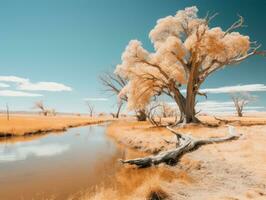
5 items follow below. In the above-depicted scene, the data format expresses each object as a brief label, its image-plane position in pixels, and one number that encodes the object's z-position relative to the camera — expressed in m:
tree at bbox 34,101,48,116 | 81.25
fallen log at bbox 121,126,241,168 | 8.68
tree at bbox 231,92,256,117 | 54.84
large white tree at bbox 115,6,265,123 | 17.87
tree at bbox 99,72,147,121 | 35.76
